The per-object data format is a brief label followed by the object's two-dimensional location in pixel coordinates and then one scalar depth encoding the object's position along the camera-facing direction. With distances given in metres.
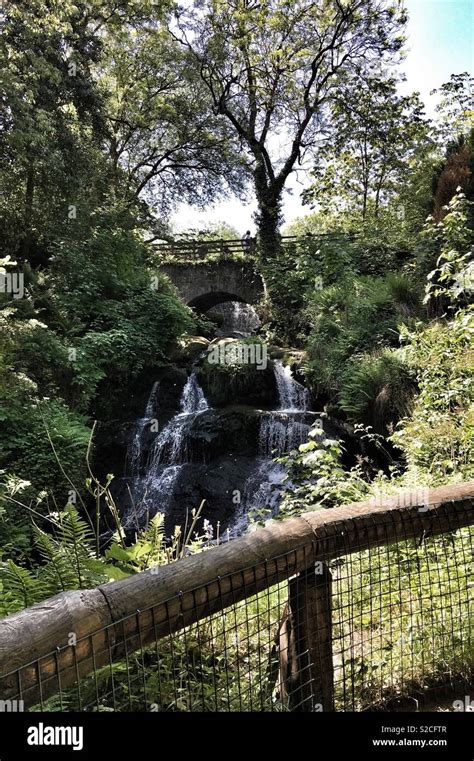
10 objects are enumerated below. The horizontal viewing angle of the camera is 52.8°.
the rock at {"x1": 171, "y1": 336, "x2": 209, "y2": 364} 14.11
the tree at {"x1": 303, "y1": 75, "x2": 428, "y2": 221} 19.39
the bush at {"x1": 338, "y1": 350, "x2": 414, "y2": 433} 8.95
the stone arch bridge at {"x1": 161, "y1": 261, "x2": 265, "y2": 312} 19.80
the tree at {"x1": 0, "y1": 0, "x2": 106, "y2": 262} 12.24
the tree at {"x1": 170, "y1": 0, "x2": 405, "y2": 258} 17.77
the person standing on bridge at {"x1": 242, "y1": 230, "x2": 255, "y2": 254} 20.06
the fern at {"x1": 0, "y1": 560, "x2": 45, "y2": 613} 2.52
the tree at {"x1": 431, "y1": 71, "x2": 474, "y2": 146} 16.47
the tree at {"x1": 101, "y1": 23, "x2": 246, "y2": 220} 19.30
